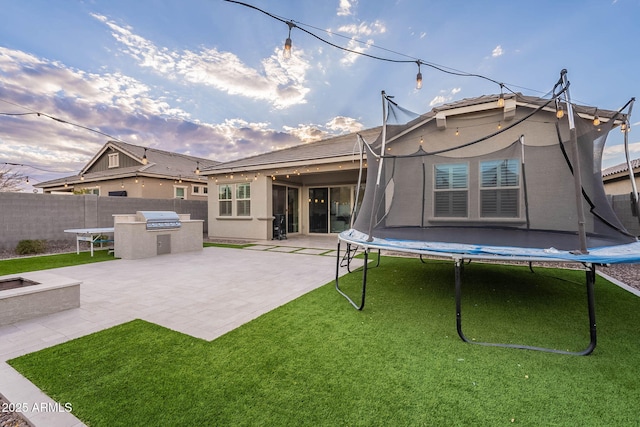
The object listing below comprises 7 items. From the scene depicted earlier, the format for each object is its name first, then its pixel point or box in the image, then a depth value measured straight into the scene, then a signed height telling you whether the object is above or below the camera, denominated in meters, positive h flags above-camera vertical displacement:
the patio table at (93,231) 6.62 -0.57
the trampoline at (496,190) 2.64 +0.30
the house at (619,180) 8.07 +0.94
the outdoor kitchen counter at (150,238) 6.28 -0.75
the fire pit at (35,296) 2.66 -0.93
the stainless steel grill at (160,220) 6.59 -0.27
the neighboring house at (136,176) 12.73 +1.68
